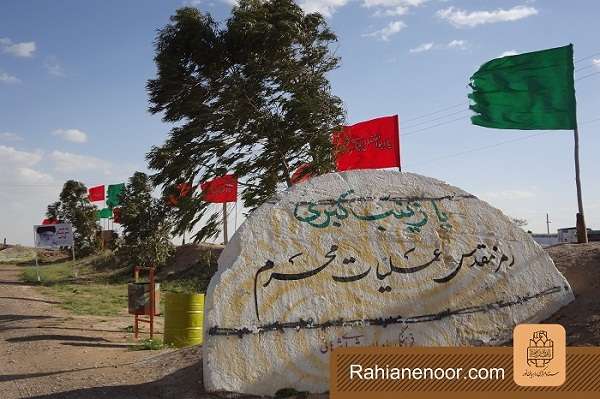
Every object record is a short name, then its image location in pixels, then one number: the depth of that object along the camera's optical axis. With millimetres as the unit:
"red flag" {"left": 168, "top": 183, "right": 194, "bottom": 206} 15020
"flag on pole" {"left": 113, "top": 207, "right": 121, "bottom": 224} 21912
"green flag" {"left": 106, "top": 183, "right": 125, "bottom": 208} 36969
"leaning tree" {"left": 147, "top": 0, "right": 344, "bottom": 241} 14578
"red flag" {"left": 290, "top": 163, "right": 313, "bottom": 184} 14758
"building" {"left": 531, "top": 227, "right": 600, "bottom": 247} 30453
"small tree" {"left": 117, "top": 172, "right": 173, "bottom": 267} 20641
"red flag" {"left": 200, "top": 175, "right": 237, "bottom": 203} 14805
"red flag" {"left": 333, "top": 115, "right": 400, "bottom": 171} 15609
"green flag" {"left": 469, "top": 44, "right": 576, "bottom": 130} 11461
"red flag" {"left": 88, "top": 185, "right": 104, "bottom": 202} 40062
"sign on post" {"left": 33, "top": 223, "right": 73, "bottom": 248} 27406
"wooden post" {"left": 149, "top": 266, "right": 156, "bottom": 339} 12262
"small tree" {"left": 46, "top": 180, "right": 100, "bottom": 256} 40062
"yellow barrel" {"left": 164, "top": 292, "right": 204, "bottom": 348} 10922
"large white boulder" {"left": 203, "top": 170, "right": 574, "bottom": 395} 6996
